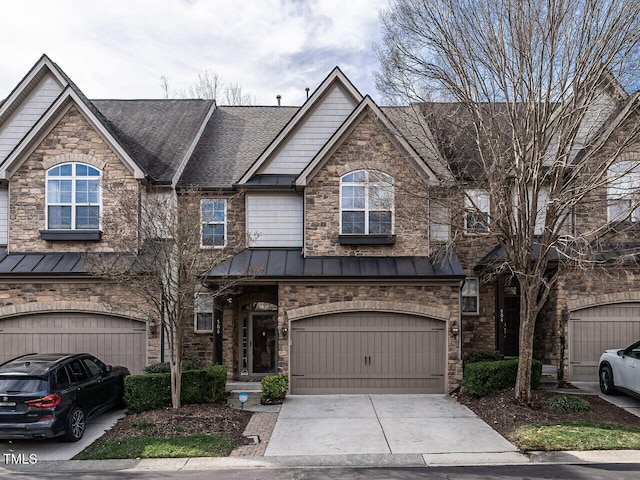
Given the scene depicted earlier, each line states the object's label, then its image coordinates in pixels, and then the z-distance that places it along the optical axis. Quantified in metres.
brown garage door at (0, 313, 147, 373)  14.16
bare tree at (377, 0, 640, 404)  10.95
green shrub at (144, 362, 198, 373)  13.22
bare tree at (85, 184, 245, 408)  11.59
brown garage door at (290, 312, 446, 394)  14.16
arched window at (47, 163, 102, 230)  14.88
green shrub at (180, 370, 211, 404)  12.34
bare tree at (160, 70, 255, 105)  35.29
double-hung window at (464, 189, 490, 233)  11.80
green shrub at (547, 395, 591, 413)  11.25
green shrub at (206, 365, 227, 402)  12.74
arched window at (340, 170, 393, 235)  14.83
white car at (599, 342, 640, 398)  11.84
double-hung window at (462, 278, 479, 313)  16.44
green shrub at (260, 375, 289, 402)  13.14
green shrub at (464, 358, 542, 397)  12.75
